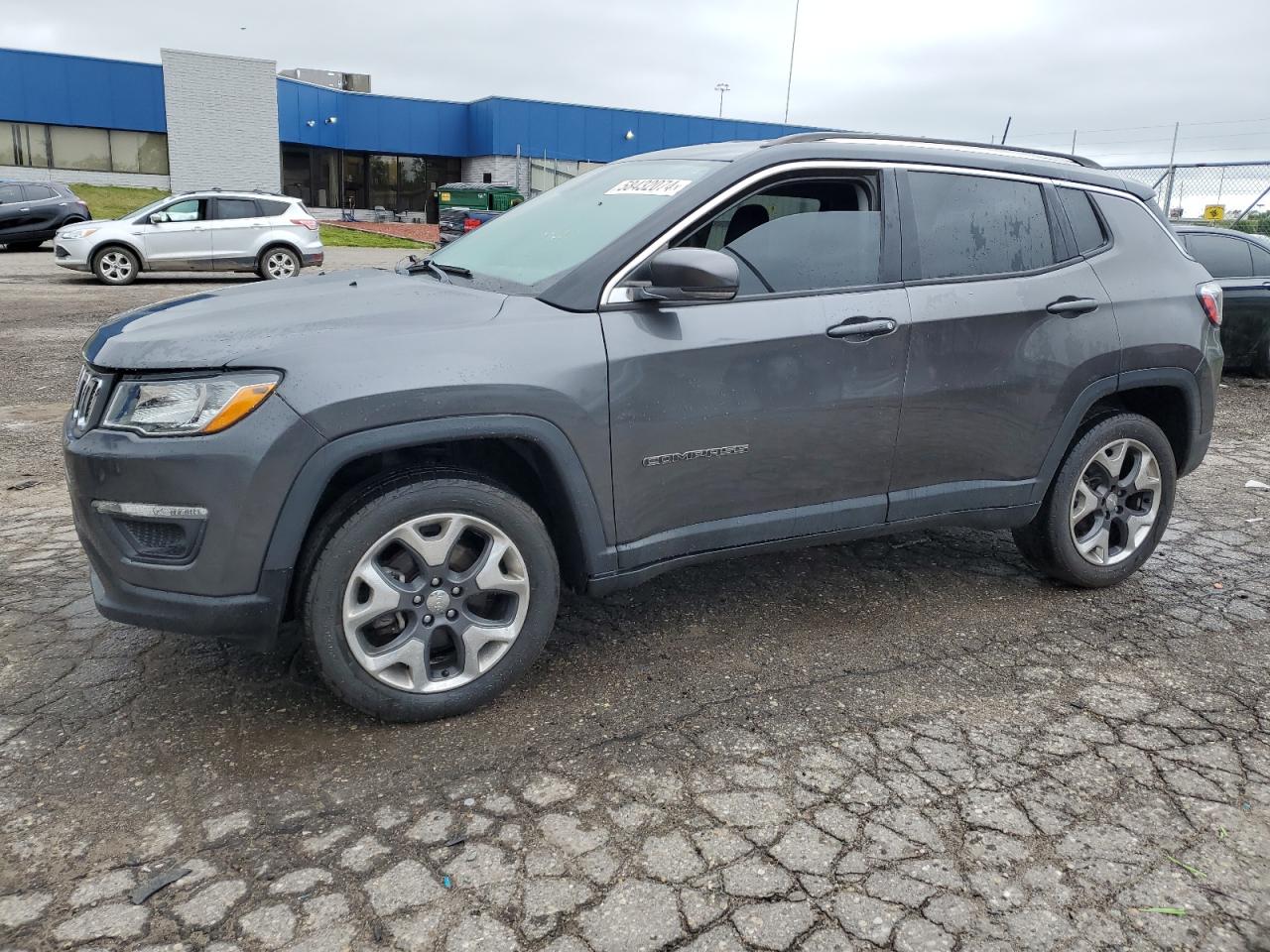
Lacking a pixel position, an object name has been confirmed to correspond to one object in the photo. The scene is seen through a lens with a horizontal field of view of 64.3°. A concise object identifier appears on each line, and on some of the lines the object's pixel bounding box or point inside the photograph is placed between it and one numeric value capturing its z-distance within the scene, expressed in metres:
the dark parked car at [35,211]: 20.98
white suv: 16.45
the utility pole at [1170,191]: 14.67
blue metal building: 36.81
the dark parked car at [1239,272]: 9.73
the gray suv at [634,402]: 2.91
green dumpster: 29.47
